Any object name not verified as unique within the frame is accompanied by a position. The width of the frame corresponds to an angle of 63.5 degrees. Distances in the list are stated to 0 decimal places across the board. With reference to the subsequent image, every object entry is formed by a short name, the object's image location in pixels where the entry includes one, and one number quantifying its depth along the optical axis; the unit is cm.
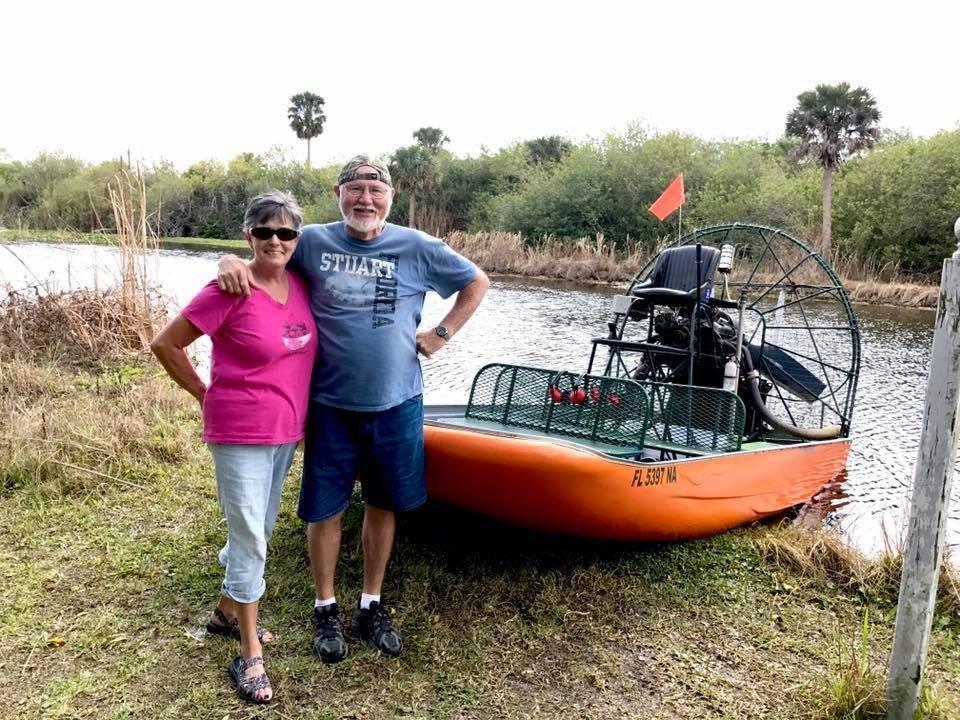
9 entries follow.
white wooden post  221
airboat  324
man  259
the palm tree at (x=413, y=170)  4247
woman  238
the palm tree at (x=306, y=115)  6088
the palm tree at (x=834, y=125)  2728
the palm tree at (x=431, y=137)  4969
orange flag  639
